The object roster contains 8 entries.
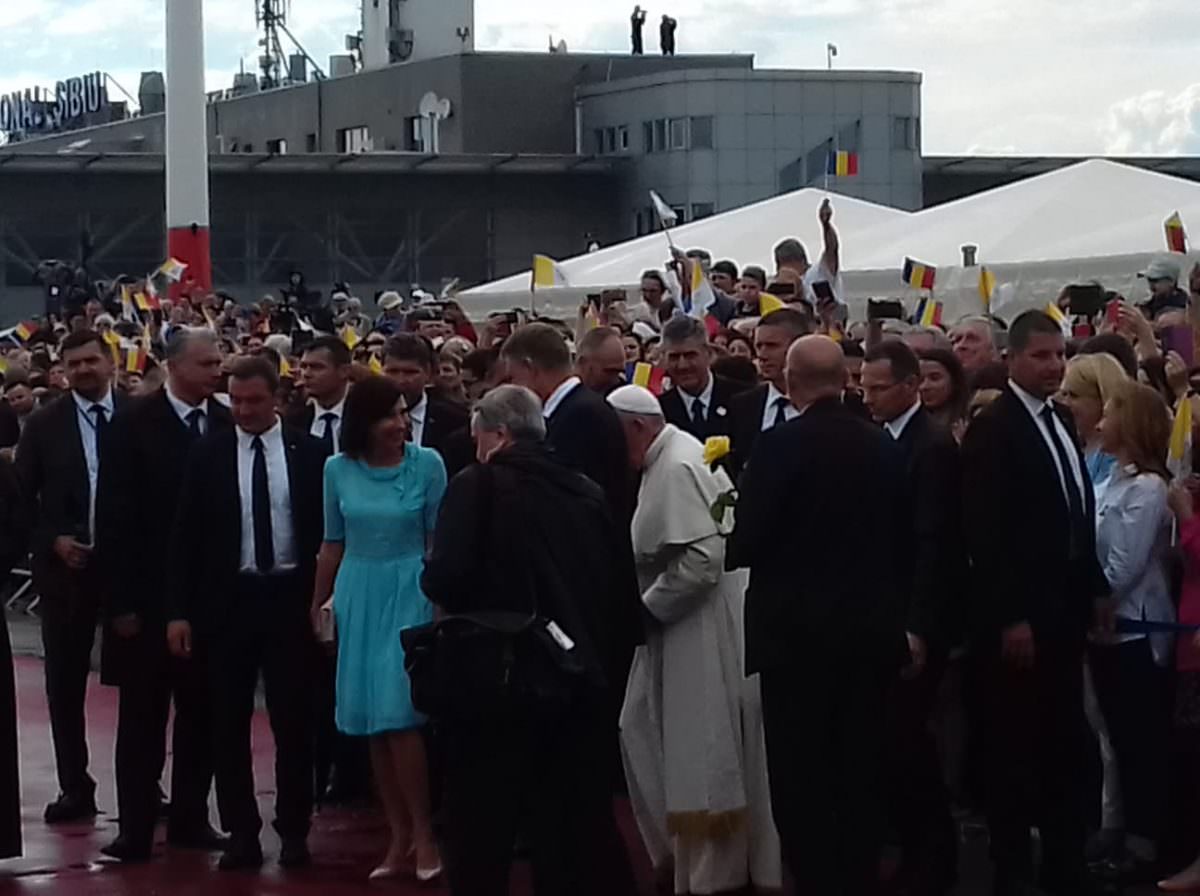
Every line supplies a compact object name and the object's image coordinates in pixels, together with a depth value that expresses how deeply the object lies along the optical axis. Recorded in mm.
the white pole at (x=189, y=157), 34219
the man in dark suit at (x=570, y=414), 8844
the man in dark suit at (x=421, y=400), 10656
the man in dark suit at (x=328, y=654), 10523
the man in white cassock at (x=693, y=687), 8773
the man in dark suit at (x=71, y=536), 11086
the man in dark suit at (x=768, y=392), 10164
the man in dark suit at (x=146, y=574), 10008
